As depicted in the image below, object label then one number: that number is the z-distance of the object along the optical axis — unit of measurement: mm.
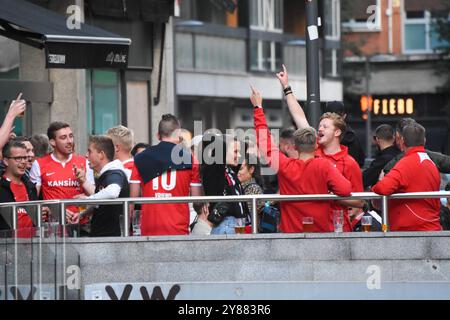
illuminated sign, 47875
